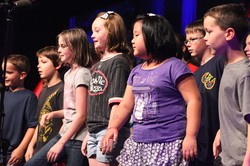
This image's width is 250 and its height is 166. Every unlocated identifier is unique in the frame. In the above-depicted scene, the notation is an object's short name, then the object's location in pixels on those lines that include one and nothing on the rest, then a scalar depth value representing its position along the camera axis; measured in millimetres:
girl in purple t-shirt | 3548
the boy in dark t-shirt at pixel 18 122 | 5927
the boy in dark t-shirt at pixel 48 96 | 5435
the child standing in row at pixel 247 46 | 4325
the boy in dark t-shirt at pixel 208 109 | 4057
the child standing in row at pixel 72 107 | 4766
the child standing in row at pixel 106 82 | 4233
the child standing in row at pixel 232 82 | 3424
